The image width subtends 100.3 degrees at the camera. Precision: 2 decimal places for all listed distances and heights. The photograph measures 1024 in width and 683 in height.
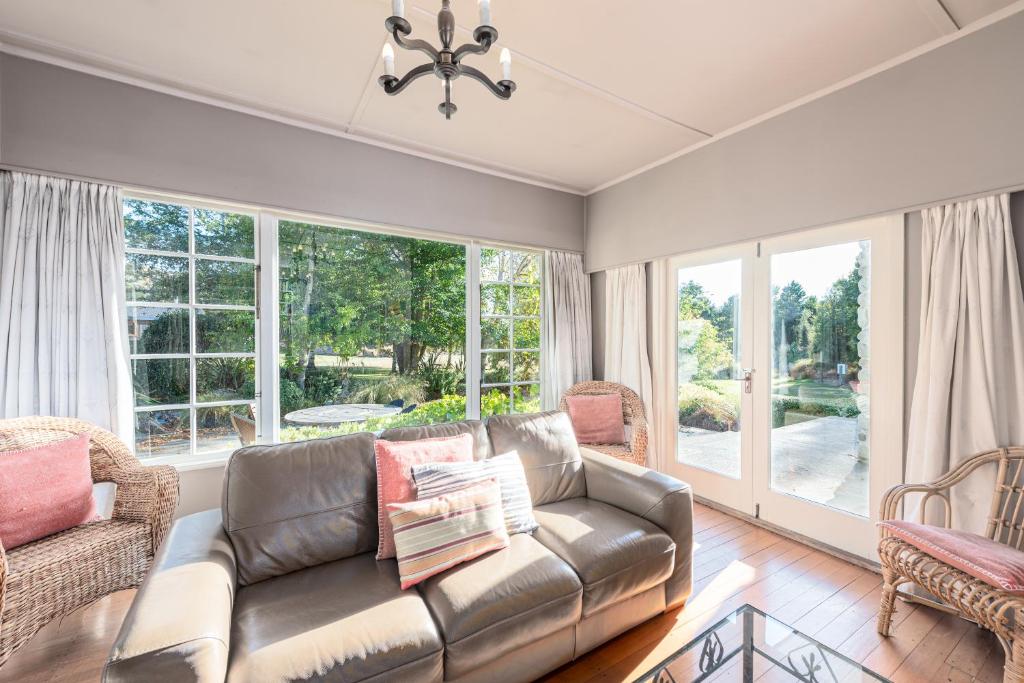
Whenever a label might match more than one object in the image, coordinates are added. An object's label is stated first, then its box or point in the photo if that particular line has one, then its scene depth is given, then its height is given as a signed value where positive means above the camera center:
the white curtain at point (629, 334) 3.66 +0.08
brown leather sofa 1.18 -0.86
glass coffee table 1.30 -1.03
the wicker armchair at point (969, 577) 1.45 -0.89
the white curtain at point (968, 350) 1.95 -0.05
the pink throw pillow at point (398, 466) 1.75 -0.53
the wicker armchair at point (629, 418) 3.28 -0.64
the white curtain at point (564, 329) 4.01 +0.13
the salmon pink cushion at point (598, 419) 3.53 -0.64
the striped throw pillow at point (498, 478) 1.79 -0.60
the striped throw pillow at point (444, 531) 1.59 -0.73
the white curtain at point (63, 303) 2.14 +0.23
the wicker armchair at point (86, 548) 1.53 -0.82
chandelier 1.27 +0.94
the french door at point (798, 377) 2.40 -0.24
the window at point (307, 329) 2.57 +0.12
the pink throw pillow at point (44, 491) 1.72 -0.60
